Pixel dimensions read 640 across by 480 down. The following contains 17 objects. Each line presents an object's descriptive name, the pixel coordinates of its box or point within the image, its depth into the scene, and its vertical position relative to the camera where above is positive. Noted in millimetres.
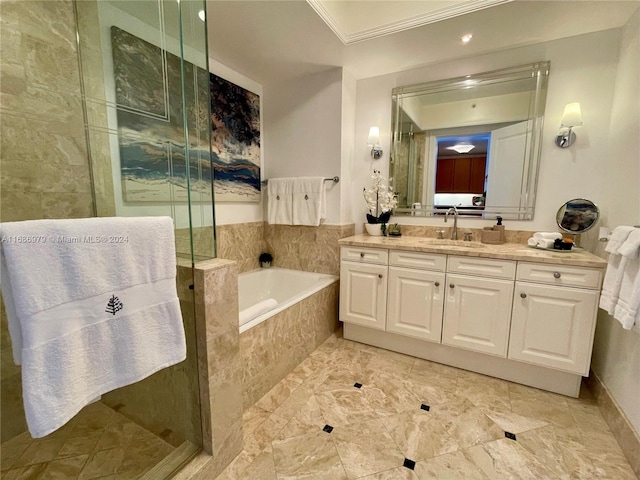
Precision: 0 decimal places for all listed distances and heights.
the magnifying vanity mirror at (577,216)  1857 -32
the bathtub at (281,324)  1634 -843
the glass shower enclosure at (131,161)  1191 +210
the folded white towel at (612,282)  1283 -338
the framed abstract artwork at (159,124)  1219 +379
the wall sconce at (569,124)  1862 +589
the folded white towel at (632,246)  1179 -149
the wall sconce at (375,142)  2496 +600
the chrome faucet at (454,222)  2289 -110
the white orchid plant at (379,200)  2465 +74
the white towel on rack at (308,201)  2553 +59
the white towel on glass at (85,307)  705 -301
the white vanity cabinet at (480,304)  1604 -634
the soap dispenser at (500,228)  2076 -136
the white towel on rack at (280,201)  2686 +56
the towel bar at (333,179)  2547 +260
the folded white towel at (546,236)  1843 -169
